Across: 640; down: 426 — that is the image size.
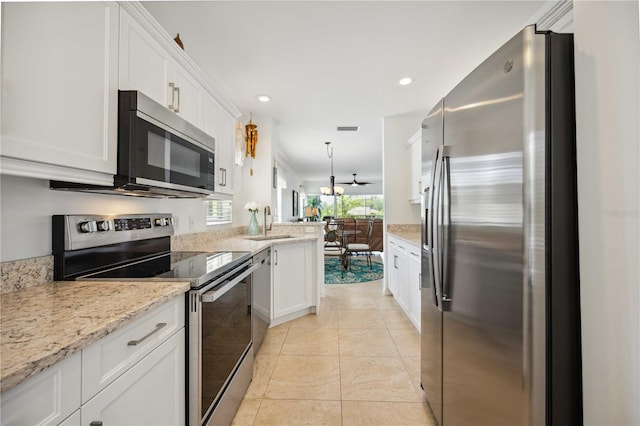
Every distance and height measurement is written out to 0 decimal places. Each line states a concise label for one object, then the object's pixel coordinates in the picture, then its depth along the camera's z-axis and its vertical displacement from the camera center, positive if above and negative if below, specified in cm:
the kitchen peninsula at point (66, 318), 55 -27
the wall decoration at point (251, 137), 375 +106
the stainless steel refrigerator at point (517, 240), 90 -8
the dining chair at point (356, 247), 583 -63
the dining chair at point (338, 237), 584 -43
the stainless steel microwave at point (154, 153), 120 +32
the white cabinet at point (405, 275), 273 -66
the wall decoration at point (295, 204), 944 +43
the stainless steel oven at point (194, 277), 117 -28
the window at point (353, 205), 1215 +51
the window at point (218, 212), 306 +6
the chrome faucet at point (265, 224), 341 -9
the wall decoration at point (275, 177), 416 +60
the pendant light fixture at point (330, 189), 644 +85
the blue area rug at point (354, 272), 514 -114
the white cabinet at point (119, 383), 57 -42
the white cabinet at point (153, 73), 124 +75
